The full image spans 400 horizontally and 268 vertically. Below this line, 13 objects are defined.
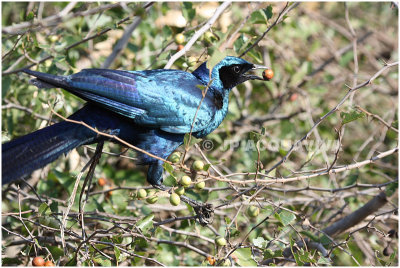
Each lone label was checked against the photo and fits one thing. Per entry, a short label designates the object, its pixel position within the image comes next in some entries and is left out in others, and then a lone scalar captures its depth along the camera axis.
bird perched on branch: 6.54
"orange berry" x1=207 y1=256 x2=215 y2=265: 6.11
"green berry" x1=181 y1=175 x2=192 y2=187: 5.81
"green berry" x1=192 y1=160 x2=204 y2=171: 5.77
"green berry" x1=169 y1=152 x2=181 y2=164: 6.35
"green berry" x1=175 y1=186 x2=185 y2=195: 5.95
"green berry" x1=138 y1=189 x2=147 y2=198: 6.19
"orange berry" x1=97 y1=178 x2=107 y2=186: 8.78
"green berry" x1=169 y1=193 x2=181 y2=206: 5.91
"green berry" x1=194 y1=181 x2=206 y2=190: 6.00
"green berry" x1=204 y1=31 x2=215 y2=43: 7.96
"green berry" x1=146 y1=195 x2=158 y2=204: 6.31
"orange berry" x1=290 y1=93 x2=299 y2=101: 11.08
